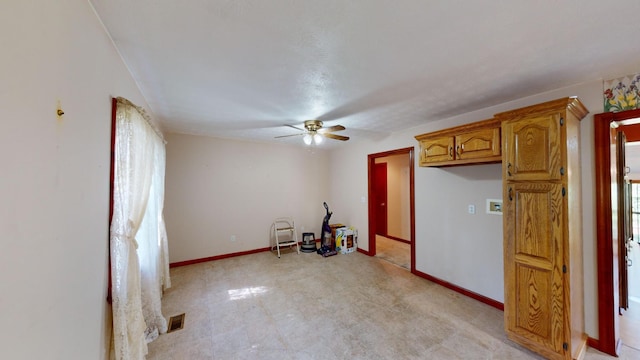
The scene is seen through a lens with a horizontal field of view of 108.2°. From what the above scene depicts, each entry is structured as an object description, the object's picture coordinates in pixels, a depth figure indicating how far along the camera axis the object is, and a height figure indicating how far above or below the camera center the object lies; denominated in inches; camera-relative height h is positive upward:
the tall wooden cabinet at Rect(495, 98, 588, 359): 69.9 -15.0
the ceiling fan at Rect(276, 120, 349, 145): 118.7 +27.1
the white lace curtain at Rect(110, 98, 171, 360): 58.7 -16.2
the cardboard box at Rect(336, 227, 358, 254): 185.0 -45.7
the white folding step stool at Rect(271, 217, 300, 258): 190.8 -41.3
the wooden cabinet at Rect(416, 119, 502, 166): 89.0 +16.0
